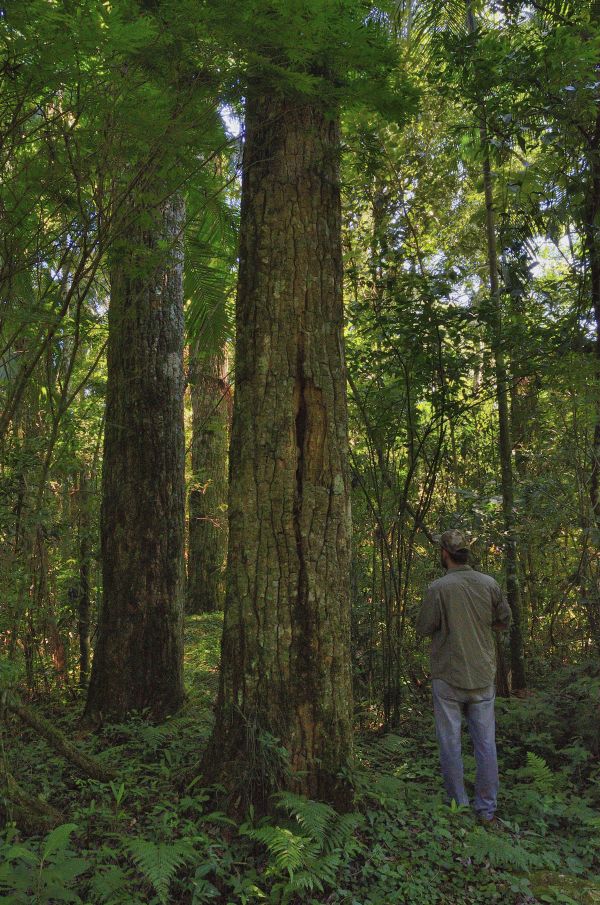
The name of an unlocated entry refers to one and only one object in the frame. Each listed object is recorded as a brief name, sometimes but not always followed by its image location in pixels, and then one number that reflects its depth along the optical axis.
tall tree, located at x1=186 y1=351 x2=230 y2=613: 11.84
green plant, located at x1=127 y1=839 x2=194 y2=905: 2.75
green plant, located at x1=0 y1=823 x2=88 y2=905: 2.62
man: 4.66
